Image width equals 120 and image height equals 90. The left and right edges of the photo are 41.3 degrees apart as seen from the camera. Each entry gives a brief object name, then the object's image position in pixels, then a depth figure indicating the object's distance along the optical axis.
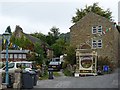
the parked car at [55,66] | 19.39
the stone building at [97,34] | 19.96
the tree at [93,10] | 27.73
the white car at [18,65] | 13.31
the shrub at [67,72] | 16.02
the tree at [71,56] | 17.70
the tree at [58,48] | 31.20
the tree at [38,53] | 18.69
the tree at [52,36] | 37.10
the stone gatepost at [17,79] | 9.00
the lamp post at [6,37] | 9.41
